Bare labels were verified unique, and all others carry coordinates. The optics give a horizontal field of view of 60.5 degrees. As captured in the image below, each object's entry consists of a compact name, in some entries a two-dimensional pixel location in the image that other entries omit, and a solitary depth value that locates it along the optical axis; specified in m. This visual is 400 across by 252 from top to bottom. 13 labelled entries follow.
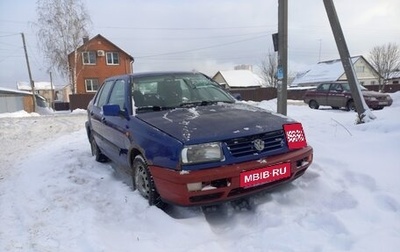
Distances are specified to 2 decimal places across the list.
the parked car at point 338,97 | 14.62
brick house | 37.91
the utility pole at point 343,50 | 7.54
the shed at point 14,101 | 35.41
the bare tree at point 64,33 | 31.42
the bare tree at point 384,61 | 53.31
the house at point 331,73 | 49.28
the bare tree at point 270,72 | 53.32
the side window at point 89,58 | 38.21
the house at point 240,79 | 59.88
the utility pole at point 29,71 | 33.72
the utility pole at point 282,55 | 7.07
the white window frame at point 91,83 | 38.69
